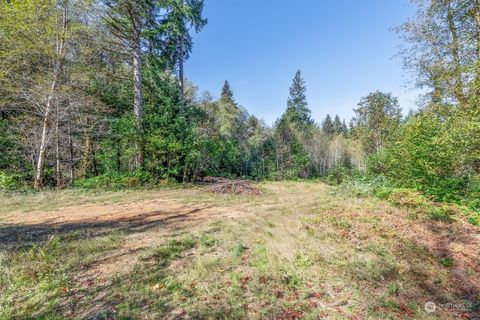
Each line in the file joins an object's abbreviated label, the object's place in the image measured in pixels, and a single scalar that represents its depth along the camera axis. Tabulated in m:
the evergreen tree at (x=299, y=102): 38.94
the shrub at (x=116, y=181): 8.90
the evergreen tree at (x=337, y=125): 53.15
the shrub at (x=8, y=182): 7.81
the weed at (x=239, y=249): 3.39
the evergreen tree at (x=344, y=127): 53.71
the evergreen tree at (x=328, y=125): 50.09
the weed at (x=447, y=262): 3.50
